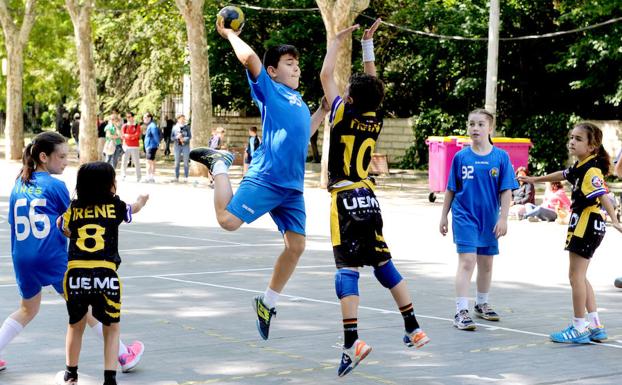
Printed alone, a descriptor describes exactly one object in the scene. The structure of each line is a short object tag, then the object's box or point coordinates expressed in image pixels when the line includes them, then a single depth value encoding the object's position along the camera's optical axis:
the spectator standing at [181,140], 29.31
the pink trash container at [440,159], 23.20
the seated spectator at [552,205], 19.91
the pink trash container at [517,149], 23.48
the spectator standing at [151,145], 29.12
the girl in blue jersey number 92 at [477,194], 8.79
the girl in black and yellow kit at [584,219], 8.09
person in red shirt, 28.77
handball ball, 7.58
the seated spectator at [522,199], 20.55
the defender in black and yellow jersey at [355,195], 7.10
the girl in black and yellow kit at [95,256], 6.16
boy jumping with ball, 7.46
